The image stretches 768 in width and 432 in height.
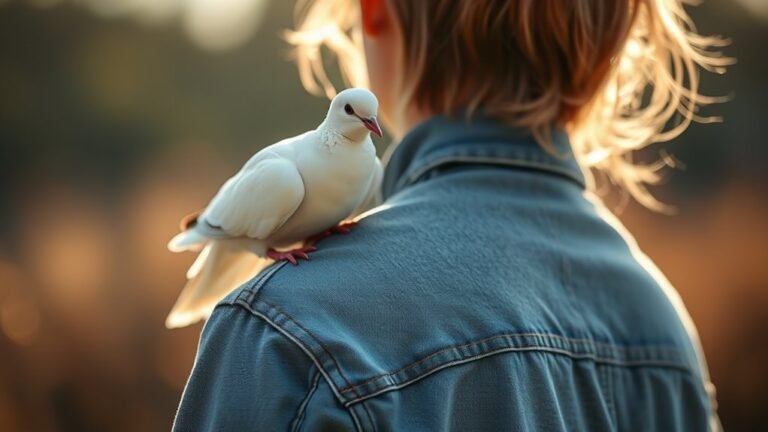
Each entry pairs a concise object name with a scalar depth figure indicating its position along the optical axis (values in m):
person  1.40
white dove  1.47
